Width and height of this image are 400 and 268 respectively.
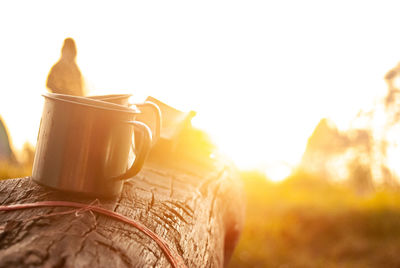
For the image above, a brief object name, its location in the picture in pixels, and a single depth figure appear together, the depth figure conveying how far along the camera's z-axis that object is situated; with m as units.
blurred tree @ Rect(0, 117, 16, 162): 3.32
